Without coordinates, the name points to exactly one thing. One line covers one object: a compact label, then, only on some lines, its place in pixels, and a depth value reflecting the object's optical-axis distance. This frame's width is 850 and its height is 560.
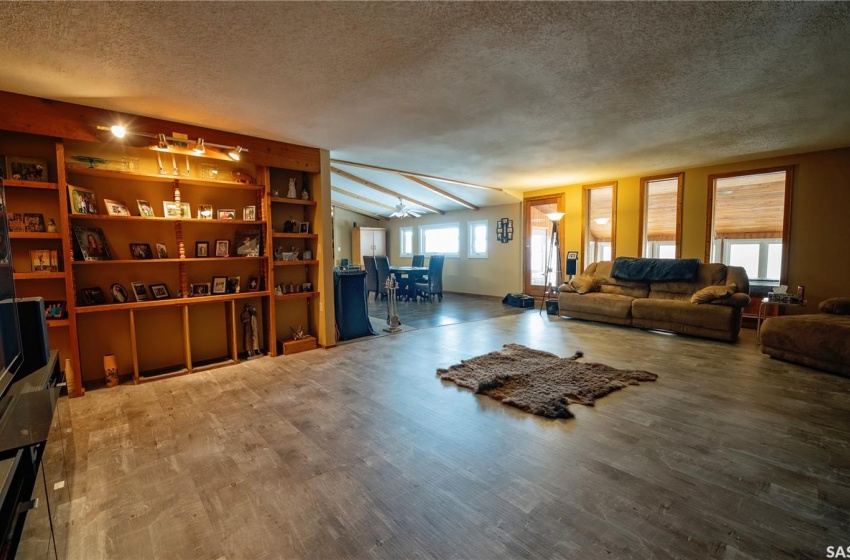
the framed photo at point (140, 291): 3.32
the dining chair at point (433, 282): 7.89
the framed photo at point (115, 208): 3.12
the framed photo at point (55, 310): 2.90
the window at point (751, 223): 6.02
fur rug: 2.69
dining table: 7.88
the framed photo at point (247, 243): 3.89
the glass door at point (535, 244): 7.80
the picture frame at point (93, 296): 3.11
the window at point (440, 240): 9.49
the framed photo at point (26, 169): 2.75
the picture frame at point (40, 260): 2.84
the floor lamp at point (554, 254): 6.66
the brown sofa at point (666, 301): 4.40
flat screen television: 1.65
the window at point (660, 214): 5.97
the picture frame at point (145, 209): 3.30
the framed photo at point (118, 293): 3.21
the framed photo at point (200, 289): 3.67
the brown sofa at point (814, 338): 3.22
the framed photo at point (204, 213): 3.62
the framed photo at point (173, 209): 3.42
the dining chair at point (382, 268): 7.76
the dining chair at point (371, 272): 8.15
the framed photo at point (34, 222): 2.82
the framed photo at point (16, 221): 2.75
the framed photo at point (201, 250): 3.68
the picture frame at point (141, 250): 3.34
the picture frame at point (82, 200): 2.93
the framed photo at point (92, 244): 3.03
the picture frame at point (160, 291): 3.44
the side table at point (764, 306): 4.34
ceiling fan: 8.35
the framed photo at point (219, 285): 3.77
